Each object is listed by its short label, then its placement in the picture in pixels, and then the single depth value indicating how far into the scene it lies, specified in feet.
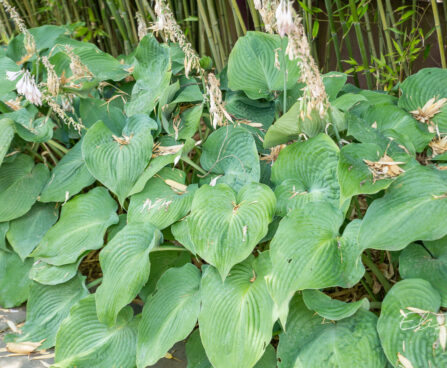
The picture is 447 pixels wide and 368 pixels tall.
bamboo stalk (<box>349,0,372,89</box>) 5.85
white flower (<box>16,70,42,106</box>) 5.61
